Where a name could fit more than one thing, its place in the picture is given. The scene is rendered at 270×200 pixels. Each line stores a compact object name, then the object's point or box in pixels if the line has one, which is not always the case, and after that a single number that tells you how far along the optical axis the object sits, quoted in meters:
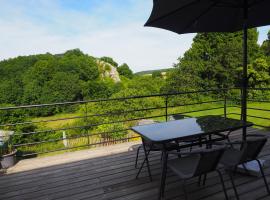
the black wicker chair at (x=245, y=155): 2.28
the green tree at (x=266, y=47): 21.61
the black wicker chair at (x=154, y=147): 2.83
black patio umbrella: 2.72
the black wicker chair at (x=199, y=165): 2.03
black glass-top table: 2.42
